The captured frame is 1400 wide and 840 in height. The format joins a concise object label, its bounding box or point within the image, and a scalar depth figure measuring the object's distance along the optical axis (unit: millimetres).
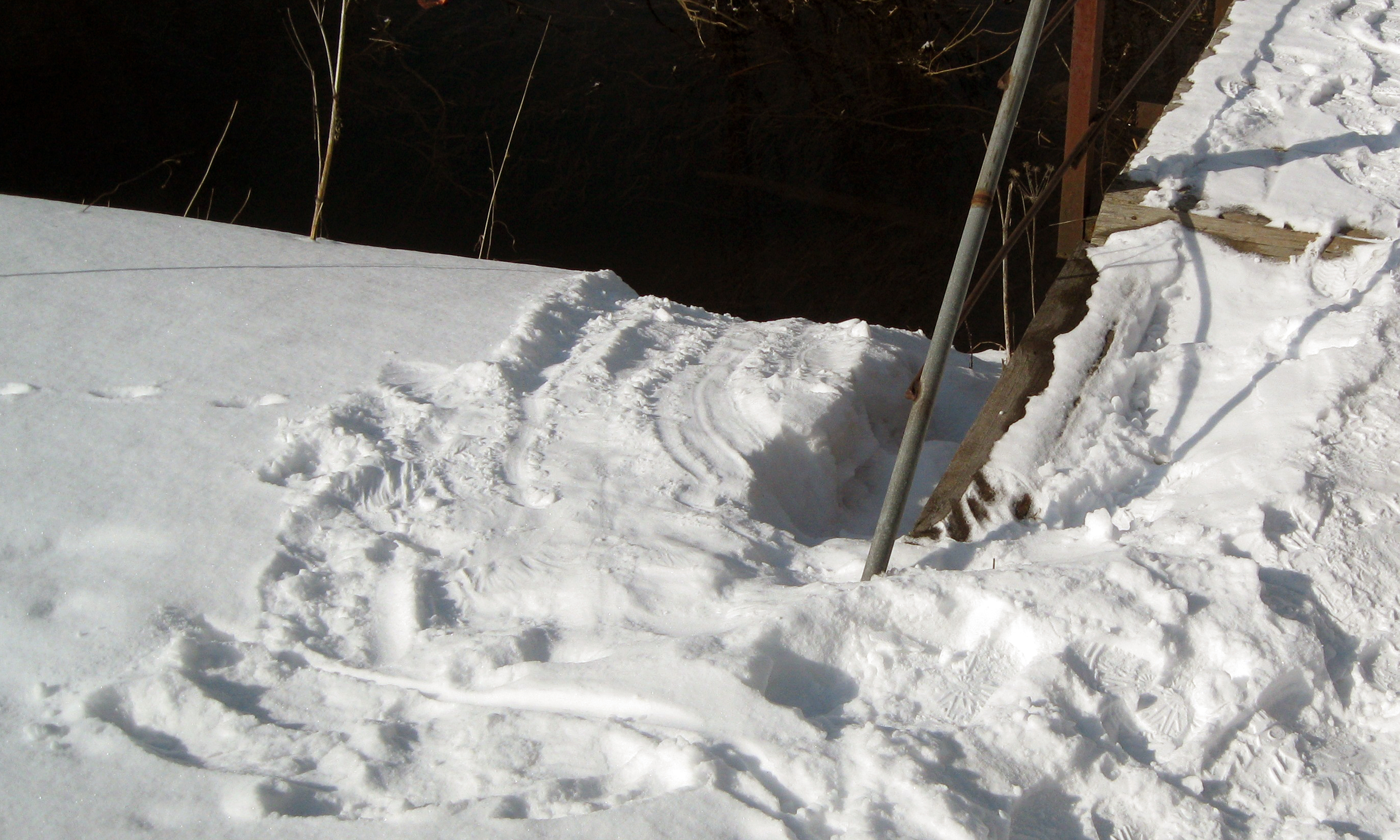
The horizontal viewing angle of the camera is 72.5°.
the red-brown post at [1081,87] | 3479
